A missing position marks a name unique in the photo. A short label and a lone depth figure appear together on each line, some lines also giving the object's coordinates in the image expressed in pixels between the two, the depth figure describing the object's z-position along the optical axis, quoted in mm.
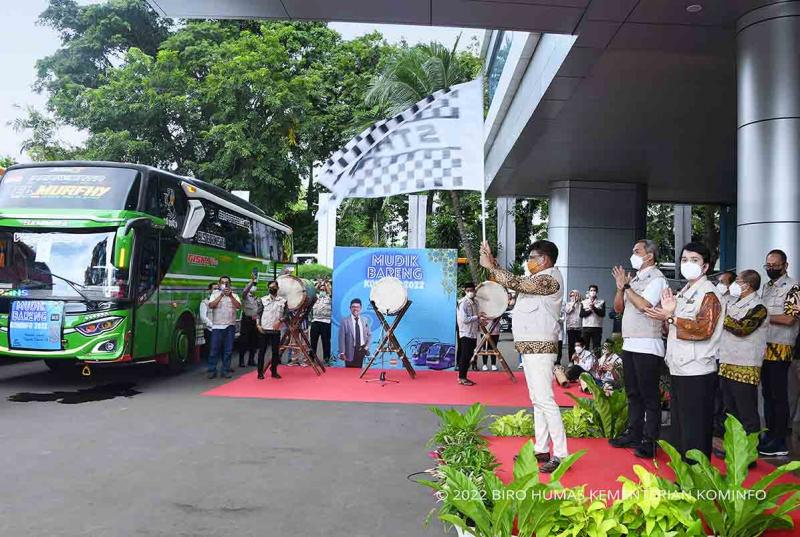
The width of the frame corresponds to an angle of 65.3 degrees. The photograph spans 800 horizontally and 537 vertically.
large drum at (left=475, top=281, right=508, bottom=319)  11445
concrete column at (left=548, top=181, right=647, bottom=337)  17719
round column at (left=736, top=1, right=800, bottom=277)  6621
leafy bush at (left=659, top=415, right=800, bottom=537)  3551
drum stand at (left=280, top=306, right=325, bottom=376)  11516
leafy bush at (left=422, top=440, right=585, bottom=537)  3510
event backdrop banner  12547
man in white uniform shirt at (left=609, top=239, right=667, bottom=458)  5500
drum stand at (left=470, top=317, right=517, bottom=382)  11404
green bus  9219
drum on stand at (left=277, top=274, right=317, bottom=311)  11828
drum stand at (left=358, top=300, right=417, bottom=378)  11008
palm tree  20797
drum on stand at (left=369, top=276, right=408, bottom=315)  11141
